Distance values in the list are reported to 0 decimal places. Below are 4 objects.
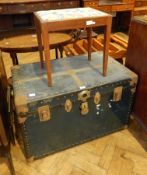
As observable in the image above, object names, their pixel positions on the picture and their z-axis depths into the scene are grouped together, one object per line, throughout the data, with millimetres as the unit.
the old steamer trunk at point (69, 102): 1049
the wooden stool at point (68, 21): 989
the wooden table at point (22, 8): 2617
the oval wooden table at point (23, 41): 1611
